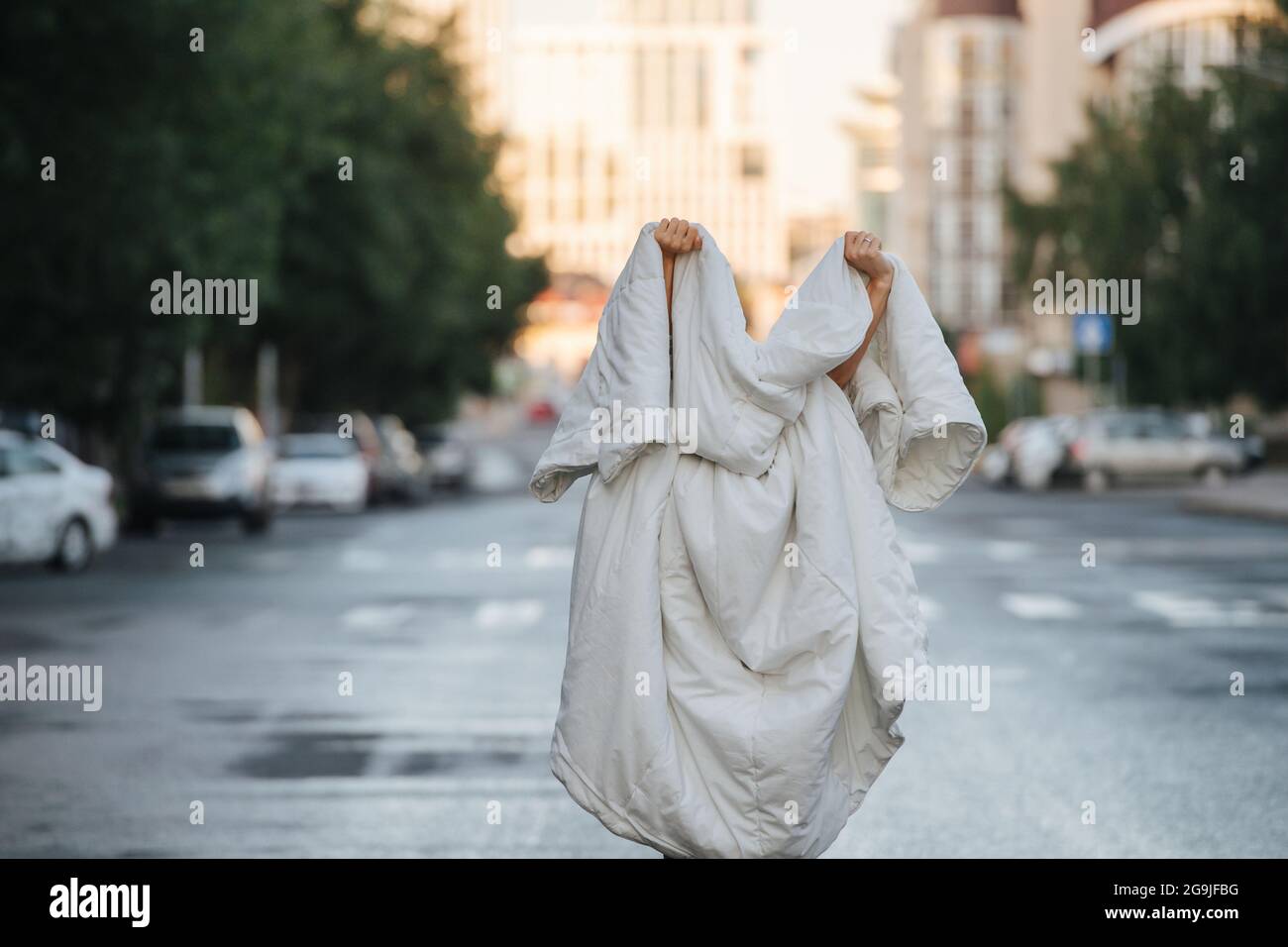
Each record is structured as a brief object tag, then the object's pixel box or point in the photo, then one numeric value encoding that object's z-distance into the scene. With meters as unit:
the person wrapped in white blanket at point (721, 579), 5.46
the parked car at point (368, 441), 40.03
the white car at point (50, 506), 21.59
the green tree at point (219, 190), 25.42
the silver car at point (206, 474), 30.11
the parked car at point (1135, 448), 45.34
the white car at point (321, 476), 37.84
